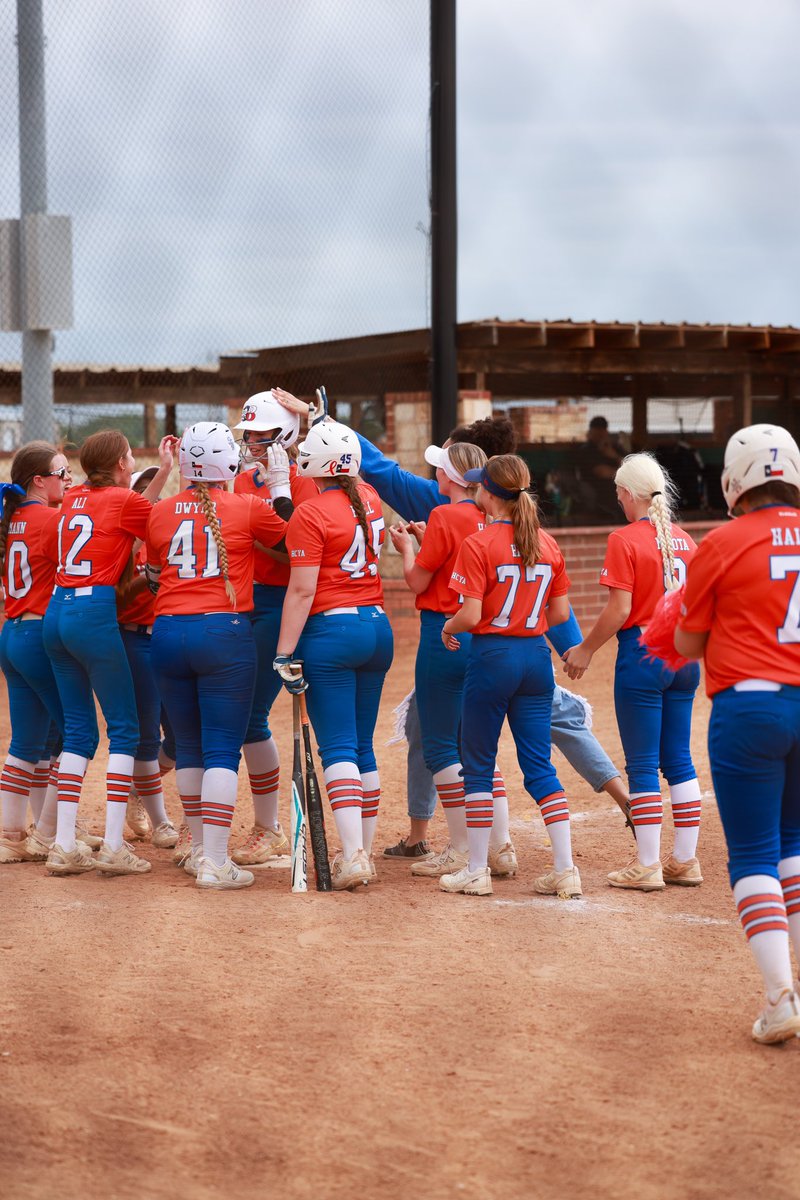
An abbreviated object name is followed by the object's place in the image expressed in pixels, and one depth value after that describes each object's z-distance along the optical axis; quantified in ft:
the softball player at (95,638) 38.27
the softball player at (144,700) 41.37
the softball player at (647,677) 36.24
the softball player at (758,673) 24.53
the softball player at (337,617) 35.94
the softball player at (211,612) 36.22
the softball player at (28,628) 40.09
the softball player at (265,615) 38.52
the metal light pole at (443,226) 84.58
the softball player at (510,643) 34.86
